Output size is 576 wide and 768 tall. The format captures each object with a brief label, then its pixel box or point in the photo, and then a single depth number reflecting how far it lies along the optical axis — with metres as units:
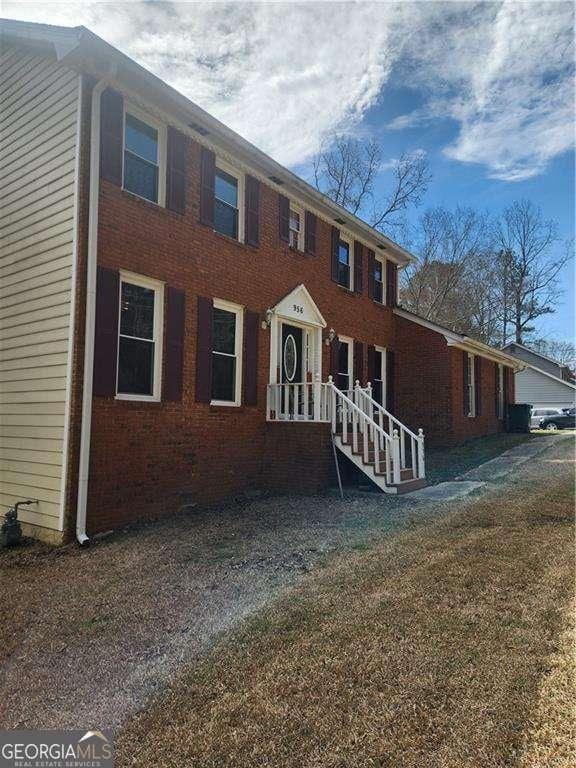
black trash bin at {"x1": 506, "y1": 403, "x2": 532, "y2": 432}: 19.92
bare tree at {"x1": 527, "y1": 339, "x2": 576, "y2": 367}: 49.98
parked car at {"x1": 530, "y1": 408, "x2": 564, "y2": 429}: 28.83
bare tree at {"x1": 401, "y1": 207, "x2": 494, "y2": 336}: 28.84
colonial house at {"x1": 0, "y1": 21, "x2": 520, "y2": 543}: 6.71
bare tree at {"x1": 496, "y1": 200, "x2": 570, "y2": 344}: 36.12
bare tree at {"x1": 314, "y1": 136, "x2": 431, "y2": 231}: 24.45
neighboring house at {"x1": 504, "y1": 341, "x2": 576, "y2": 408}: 35.09
